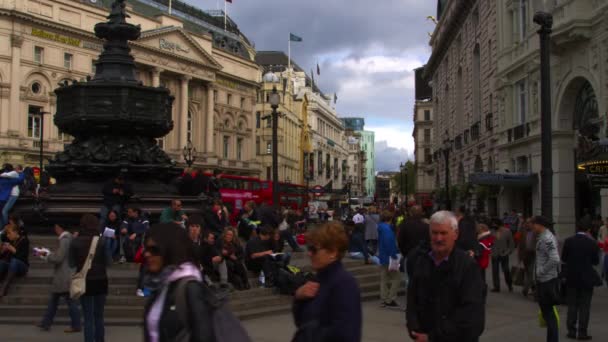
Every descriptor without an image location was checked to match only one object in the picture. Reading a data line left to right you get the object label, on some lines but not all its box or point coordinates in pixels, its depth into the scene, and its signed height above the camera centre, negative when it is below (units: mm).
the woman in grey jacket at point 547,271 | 7875 -974
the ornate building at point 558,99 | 23734 +4306
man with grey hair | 4203 -645
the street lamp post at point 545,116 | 11875 +1522
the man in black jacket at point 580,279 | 8984 -1158
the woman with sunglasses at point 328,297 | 3793 -614
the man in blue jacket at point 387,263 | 11688 -1217
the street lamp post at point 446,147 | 36750 +3020
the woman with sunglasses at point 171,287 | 3201 -476
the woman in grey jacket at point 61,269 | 8164 -921
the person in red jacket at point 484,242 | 11274 -851
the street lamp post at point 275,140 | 21203 +1871
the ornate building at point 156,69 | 49469 +12156
